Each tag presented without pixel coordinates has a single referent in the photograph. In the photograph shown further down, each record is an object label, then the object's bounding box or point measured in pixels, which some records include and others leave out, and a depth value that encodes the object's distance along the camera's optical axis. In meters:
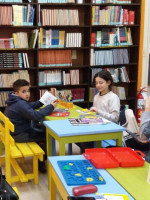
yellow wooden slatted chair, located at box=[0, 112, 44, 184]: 2.72
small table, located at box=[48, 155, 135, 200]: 1.46
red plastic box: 1.75
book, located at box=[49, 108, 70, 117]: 3.10
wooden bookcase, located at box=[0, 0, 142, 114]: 4.67
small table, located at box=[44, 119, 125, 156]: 2.36
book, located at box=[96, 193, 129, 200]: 1.38
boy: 3.08
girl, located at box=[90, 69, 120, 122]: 3.39
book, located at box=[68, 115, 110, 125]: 2.69
